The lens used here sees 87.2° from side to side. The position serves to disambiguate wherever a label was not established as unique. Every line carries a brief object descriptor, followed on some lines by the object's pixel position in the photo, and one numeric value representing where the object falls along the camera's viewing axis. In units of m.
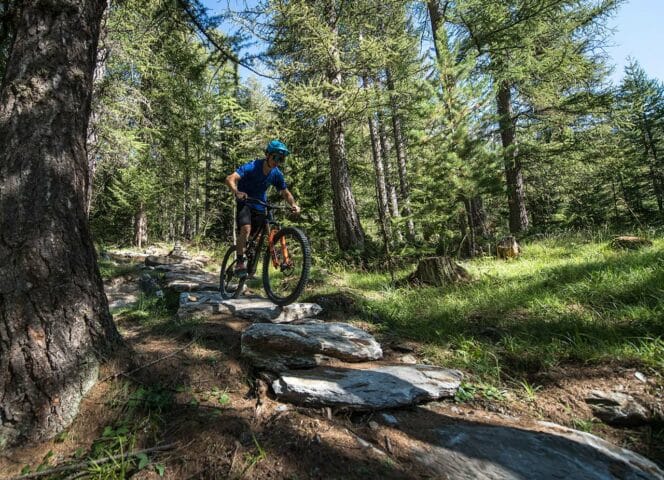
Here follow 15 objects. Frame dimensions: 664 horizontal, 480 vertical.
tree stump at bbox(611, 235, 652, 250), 5.80
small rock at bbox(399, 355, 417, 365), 3.49
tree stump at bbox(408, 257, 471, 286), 5.85
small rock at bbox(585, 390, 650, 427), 2.45
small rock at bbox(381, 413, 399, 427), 2.43
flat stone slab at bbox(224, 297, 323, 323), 4.53
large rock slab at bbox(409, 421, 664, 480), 1.96
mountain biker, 5.29
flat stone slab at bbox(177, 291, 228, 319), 4.78
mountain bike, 4.50
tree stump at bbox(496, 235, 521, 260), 7.46
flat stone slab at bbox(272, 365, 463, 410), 2.57
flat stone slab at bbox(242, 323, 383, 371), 3.20
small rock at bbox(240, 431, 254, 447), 2.14
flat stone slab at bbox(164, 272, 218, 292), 7.21
